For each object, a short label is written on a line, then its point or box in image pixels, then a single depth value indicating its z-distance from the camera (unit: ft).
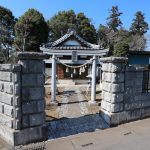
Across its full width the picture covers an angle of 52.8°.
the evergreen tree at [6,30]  67.41
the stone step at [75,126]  14.87
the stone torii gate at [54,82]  25.27
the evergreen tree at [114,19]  116.30
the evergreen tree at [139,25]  119.16
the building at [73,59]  48.29
